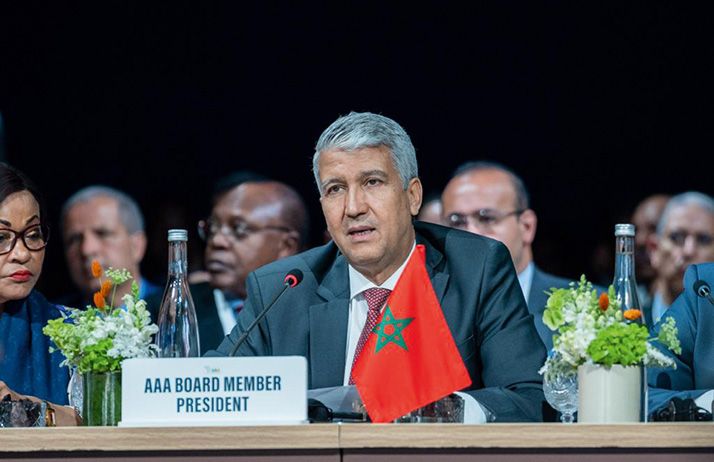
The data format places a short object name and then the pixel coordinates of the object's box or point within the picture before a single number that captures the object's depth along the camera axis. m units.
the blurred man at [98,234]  11.23
